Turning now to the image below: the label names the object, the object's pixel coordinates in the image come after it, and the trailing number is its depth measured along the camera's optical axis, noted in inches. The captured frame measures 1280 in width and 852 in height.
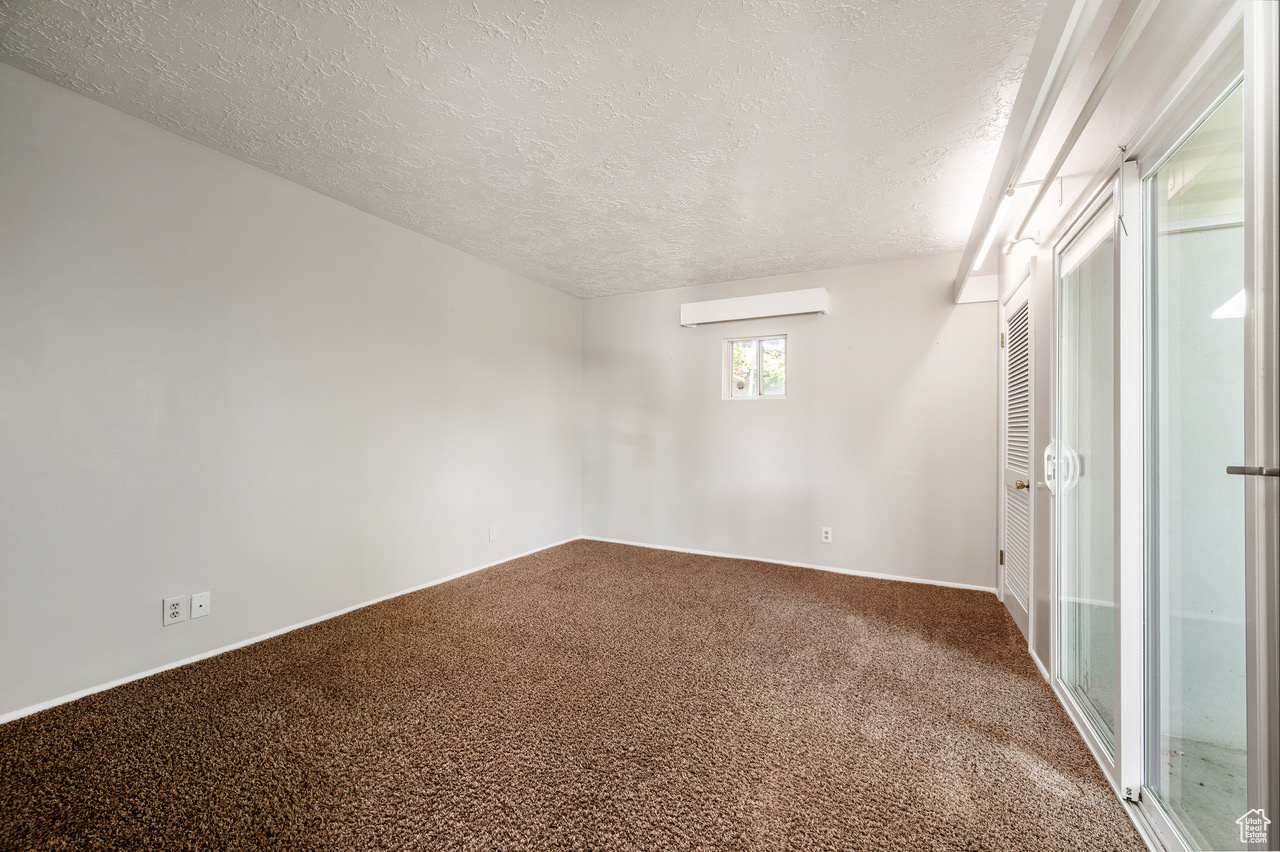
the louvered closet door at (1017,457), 102.6
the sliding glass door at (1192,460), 33.9
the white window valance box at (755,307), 156.7
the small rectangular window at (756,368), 169.3
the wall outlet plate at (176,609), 88.7
